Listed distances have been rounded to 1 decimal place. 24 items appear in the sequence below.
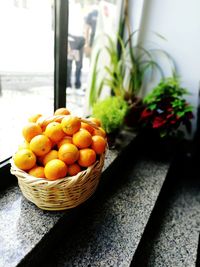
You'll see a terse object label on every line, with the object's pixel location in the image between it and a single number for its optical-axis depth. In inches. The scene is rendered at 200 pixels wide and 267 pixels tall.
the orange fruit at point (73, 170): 31.8
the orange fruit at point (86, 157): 32.2
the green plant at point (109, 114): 52.2
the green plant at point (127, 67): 64.6
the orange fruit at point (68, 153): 31.2
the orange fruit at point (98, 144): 34.3
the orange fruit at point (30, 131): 32.9
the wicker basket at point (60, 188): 29.6
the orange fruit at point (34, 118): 37.2
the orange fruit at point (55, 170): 29.6
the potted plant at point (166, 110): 58.5
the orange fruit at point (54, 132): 32.9
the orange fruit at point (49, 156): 32.1
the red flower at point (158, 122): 58.8
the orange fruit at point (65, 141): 33.4
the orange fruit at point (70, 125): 32.8
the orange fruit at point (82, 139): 32.5
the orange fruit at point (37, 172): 30.7
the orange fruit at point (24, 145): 33.1
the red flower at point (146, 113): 61.1
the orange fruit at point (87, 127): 36.5
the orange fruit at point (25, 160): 30.7
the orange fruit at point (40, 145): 31.5
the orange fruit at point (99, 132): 37.5
